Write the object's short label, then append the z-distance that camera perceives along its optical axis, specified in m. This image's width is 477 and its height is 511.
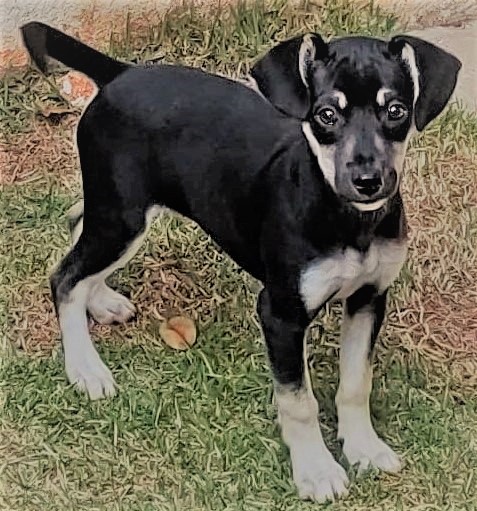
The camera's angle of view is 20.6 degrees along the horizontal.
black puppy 1.06
